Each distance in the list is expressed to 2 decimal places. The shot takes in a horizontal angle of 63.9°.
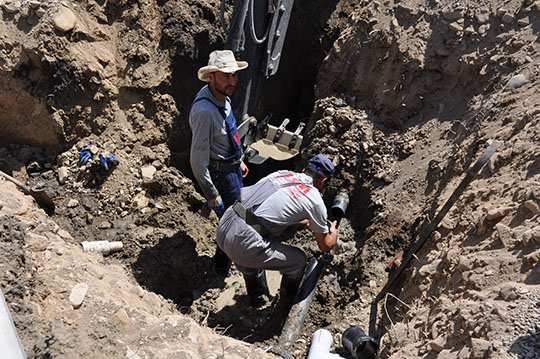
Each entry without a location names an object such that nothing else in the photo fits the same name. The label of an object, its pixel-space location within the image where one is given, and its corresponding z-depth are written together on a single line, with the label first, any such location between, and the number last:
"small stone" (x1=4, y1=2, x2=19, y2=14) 4.22
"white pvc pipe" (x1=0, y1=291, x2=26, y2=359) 1.67
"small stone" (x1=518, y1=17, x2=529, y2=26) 3.87
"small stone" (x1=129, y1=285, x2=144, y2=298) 2.80
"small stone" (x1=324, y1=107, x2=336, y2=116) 4.87
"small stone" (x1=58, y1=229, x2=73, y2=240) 2.99
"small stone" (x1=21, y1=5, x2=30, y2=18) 4.23
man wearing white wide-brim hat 3.53
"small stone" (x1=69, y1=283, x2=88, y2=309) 2.35
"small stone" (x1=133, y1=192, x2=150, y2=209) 4.35
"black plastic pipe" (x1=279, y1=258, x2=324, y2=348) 3.39
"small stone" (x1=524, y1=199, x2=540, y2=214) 2.60
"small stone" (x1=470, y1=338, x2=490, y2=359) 2.18
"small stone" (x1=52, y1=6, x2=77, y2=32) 4.26
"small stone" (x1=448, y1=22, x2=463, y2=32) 4.21
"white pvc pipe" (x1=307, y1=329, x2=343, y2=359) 2.97
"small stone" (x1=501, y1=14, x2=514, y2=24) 3.95
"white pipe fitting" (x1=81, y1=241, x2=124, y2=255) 3.68
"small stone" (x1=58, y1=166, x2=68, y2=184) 4.21
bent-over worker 3.27
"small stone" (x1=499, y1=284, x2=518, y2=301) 2.32
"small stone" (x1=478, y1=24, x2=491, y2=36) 4.07
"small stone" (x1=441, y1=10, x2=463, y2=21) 4.25
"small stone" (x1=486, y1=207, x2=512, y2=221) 2.77
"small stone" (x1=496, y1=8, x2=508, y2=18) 4.01
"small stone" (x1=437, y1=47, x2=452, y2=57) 4.24
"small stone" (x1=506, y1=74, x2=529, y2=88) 3.56
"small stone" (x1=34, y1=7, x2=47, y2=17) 4.25
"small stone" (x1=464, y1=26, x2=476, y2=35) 4.12
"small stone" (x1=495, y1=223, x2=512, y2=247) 2.63
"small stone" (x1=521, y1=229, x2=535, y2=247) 2.49
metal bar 3.03
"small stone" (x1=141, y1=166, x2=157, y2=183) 4.50
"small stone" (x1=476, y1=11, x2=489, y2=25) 4.10
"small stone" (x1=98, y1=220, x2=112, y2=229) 4.14
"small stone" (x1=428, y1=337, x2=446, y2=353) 2.47
